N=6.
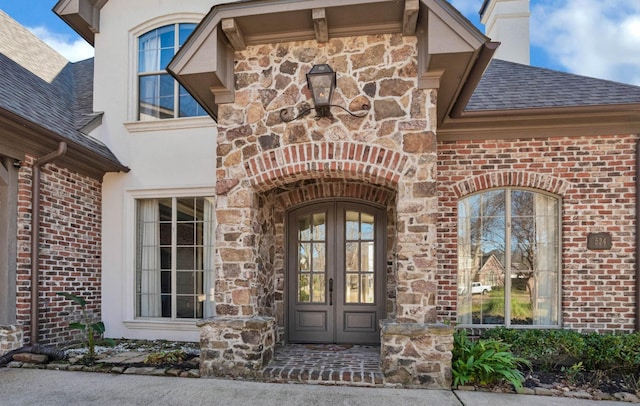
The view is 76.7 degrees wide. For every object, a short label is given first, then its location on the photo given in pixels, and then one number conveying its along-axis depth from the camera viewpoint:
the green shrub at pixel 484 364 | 4.48
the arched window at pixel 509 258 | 5.97
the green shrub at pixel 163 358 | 5.36
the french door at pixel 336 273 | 6.21
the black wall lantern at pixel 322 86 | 4.63
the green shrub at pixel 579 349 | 5.00
